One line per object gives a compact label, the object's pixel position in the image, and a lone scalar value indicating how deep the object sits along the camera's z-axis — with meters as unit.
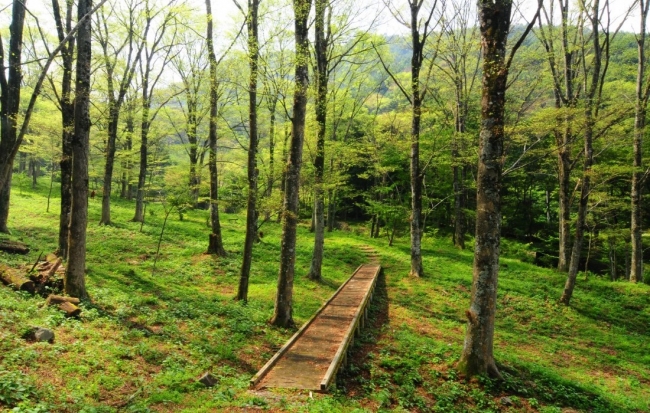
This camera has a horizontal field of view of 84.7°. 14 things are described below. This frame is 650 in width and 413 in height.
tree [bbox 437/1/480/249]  20.58
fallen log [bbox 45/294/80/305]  7.57
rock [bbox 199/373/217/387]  5.66
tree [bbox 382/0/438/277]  14.80
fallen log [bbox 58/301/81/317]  7.23
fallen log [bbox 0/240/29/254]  11.84
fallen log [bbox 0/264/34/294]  8.19
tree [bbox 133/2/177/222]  20.23
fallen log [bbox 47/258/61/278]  9.02
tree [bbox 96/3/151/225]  18.48
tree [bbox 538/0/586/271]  12.30
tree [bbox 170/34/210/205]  23.40
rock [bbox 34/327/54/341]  5.77
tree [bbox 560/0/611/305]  13.11
